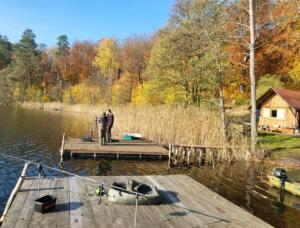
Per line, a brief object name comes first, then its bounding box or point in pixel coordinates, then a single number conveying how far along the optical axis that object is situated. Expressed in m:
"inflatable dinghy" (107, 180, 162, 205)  5.65
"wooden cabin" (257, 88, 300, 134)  20.37
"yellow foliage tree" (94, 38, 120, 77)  46.00
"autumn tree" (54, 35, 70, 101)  50.87
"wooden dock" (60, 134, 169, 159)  12.43
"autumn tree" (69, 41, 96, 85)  51.45
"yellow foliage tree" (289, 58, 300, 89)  23.33
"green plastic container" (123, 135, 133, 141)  15.28
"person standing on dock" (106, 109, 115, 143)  13.68
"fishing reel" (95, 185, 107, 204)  5.99
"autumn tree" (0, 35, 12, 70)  57.47
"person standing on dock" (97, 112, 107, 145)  13.23
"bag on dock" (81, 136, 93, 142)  14.38
